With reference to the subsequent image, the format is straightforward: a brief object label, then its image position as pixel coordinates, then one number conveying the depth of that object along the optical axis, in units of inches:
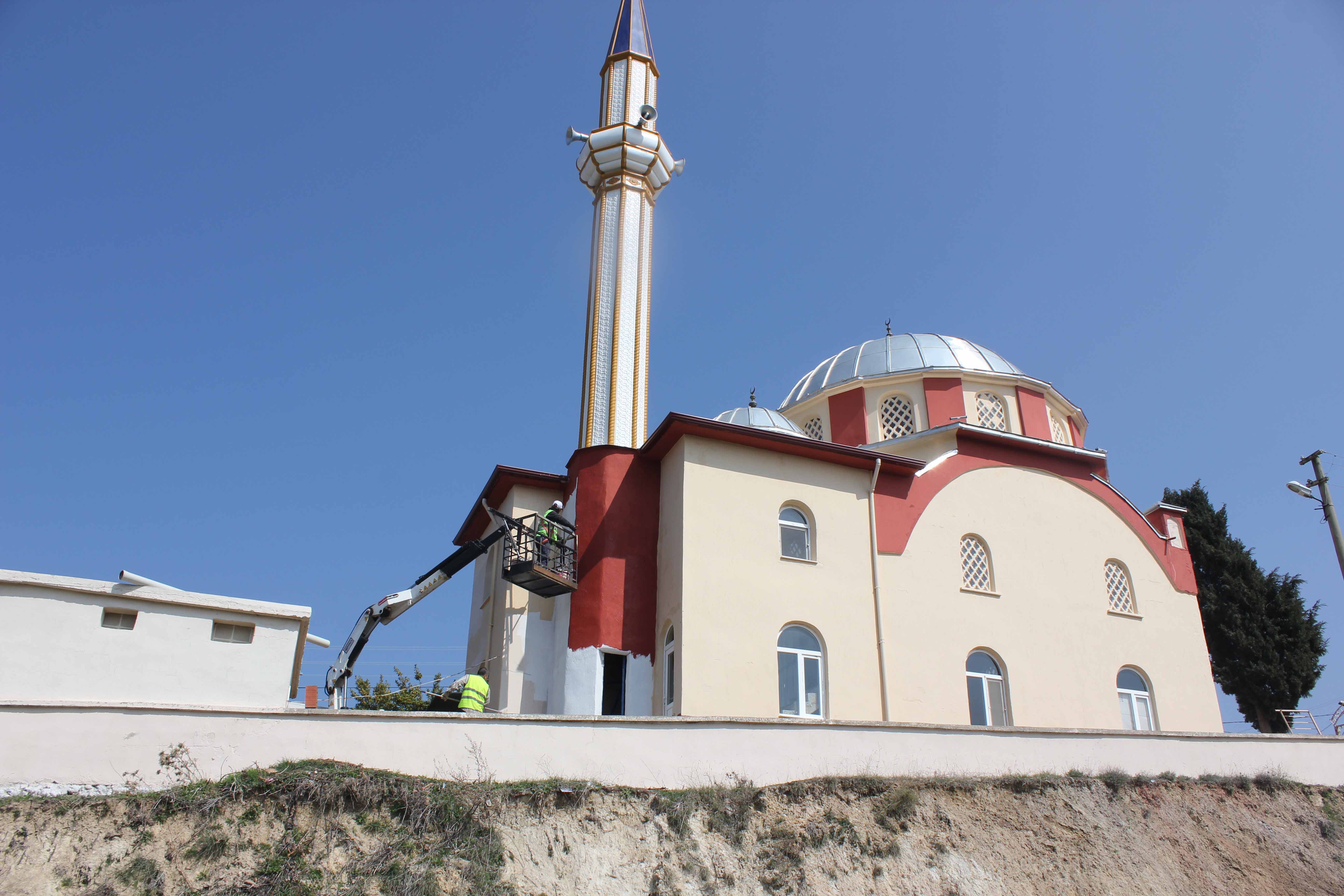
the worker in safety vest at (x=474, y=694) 570.9
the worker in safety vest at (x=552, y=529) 714.2
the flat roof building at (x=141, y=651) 532.1
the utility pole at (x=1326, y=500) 741.3
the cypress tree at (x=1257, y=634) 1048.2
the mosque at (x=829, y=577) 667.4
